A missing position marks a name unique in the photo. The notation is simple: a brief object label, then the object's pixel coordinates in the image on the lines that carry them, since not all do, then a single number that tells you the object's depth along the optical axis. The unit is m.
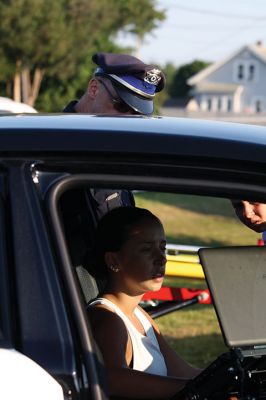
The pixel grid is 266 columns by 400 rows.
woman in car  4.06
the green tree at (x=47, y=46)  90.20
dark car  3.44
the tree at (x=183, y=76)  170.68
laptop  3.47
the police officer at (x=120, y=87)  6.40
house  142.39
